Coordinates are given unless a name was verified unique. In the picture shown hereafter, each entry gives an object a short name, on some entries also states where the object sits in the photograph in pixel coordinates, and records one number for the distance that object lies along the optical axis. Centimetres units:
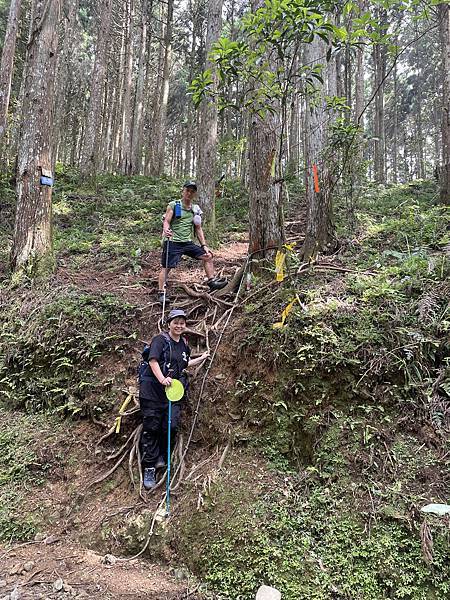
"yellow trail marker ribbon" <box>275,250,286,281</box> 468
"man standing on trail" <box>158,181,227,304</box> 588
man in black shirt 417
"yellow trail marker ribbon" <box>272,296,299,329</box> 423
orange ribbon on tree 589
